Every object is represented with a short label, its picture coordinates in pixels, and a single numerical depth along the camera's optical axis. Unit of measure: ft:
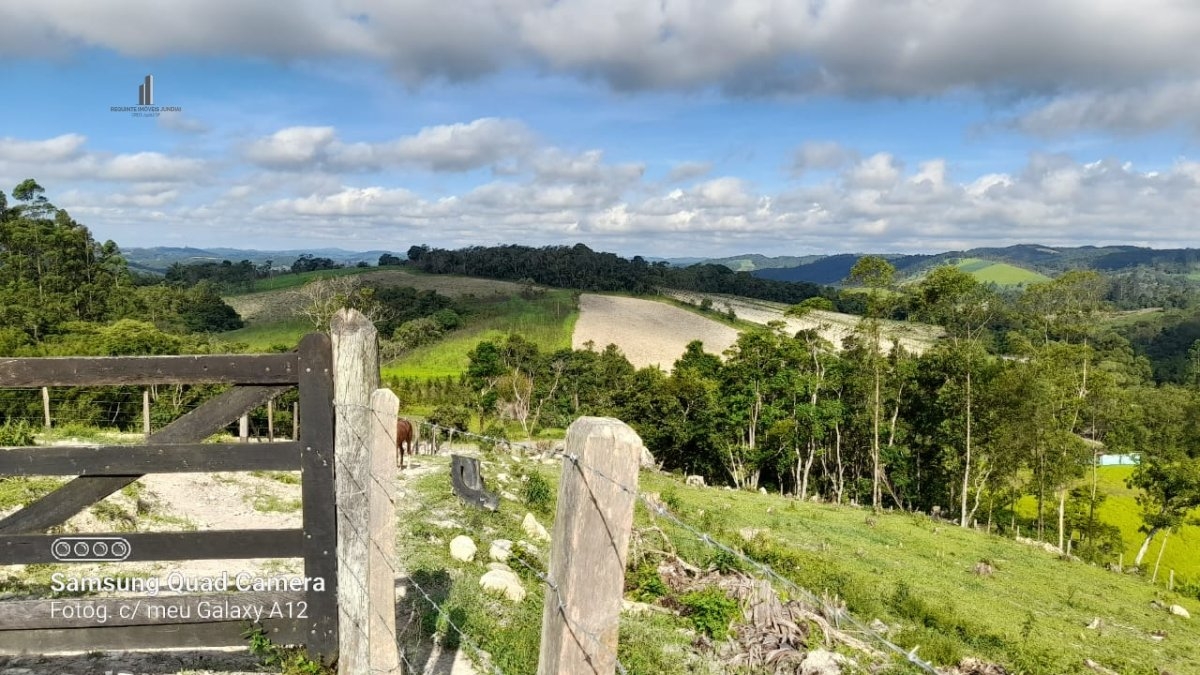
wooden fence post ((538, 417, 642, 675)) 8.71
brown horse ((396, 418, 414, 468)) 48.73
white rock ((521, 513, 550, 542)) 39.87
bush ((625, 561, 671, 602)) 33.14
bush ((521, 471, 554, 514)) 49.39
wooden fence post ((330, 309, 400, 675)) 15.44
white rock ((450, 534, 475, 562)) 32.55
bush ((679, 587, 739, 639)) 29.19
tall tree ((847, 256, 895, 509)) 131.95
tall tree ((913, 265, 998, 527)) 128.57
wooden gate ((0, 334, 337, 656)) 14.85
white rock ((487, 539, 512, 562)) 33.19
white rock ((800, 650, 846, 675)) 26.78
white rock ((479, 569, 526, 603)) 27.68
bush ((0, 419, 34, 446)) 49.26
